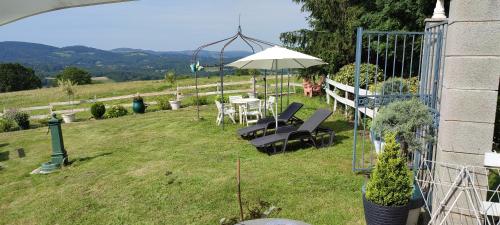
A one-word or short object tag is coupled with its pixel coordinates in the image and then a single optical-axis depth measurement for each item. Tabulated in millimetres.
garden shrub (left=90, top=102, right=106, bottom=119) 15836
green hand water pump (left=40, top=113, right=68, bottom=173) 7918
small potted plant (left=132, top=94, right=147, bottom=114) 16094
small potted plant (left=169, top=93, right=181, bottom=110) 16609
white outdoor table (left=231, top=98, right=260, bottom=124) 10658
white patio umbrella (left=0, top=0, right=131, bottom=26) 1526
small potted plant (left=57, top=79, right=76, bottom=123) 19562
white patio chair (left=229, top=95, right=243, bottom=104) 11227
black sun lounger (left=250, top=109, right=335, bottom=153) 7367
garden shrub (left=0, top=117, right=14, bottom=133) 15039
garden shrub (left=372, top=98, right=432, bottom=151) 4203
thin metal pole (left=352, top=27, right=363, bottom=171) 4936
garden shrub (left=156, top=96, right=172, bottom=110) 16884
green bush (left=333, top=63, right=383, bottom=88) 10047
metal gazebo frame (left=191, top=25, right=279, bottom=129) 10436
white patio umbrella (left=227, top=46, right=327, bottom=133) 8367
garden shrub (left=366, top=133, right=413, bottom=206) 3453
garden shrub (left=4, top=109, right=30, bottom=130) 15250
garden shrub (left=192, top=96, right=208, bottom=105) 17016
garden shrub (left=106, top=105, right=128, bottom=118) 16125
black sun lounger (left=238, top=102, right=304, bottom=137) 8820
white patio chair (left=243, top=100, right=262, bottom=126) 10633
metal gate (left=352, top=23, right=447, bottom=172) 4297
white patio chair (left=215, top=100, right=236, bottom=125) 10766
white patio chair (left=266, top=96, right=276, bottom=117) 10872
